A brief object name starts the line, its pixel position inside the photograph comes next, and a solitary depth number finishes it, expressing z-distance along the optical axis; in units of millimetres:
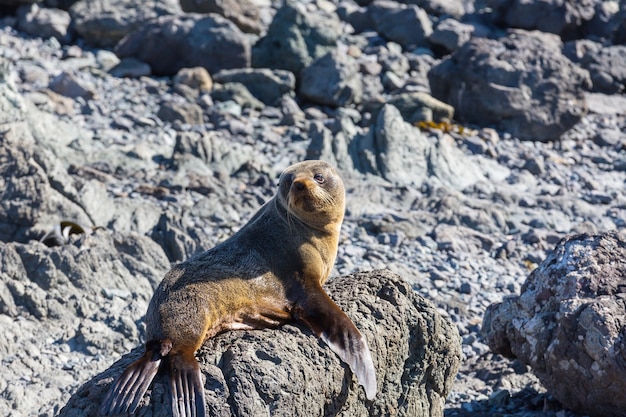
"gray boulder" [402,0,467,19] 29828
